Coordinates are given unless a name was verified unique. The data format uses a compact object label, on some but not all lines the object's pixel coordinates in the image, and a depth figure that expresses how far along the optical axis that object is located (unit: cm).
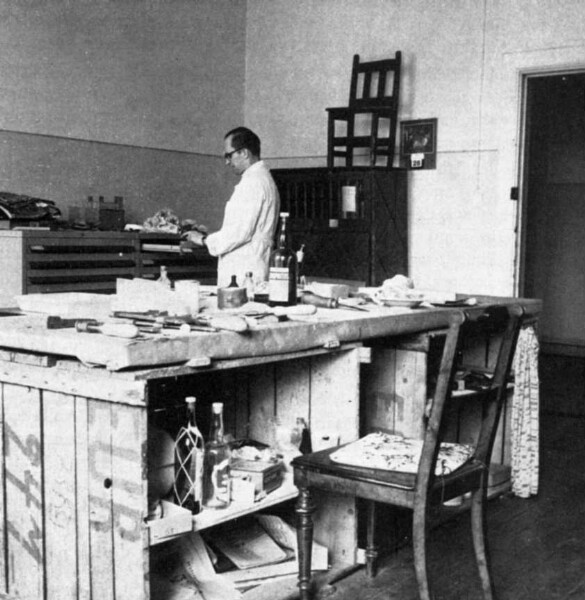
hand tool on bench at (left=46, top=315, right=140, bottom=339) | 232
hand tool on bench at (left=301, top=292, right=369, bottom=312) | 330
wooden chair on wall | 656
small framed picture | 665
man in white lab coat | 461
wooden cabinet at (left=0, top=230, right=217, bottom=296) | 518
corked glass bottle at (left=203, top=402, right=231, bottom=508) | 262
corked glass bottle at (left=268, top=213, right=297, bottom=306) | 318
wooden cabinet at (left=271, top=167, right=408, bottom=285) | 635
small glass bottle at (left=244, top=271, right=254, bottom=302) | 349
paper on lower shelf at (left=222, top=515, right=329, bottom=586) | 286
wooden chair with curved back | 239
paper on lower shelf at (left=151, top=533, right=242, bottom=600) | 270
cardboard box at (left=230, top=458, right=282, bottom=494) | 273
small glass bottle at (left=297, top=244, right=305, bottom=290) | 371
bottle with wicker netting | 254
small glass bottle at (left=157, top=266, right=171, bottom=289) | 329
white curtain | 392
